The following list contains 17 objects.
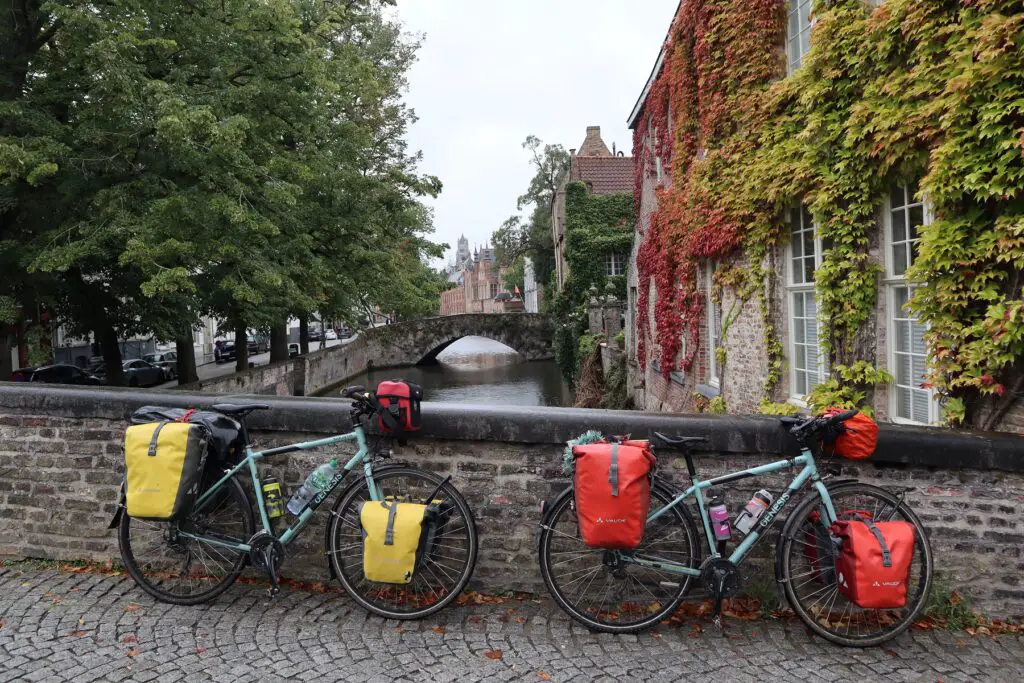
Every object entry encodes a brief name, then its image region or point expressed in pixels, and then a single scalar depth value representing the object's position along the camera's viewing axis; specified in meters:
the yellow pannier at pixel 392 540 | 3.46
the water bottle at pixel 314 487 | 3.83
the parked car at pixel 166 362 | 28.03
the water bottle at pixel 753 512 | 3.49
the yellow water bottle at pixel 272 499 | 3.85
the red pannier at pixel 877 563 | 3.16
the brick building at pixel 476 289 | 124.02
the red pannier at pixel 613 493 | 3.24
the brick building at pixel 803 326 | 5.91
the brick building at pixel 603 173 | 33.56
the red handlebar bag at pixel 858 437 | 3.39
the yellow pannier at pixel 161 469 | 3.61
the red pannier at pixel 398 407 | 3.74
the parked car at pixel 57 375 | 17.45
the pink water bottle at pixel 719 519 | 3.47
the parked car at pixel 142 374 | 24.39
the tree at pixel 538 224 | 46.59
